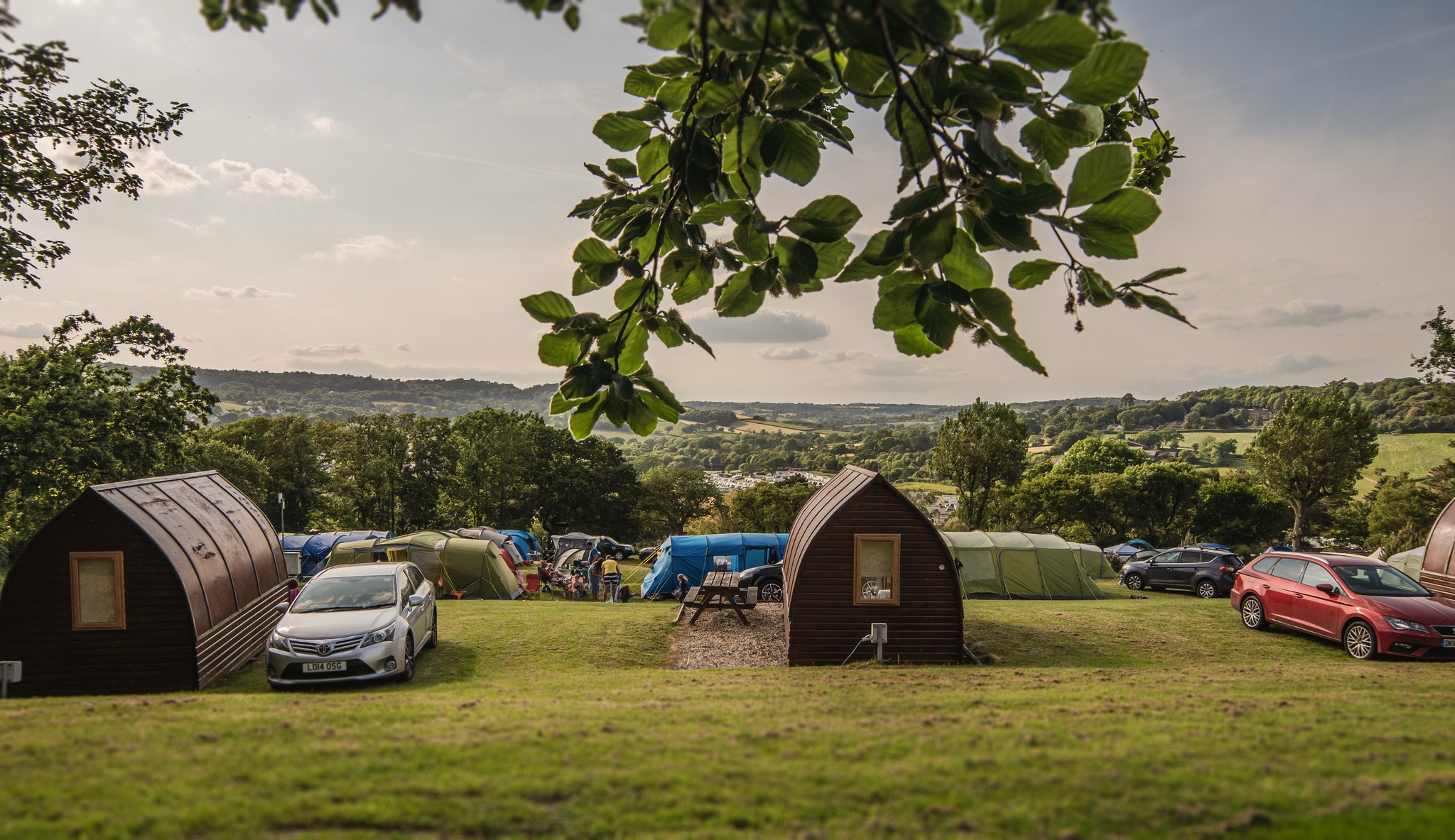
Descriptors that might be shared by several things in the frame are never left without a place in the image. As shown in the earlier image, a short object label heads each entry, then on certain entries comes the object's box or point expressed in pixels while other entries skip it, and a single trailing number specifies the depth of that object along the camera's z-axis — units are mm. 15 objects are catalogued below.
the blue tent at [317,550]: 30673
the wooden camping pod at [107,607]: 8758
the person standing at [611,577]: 23359
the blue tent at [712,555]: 23234
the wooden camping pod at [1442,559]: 11859
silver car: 8734
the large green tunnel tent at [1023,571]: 23250
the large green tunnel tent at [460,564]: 22812
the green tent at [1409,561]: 21688
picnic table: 14398
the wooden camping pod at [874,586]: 10672
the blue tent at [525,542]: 36000
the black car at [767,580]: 19750
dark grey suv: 21250
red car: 10195
